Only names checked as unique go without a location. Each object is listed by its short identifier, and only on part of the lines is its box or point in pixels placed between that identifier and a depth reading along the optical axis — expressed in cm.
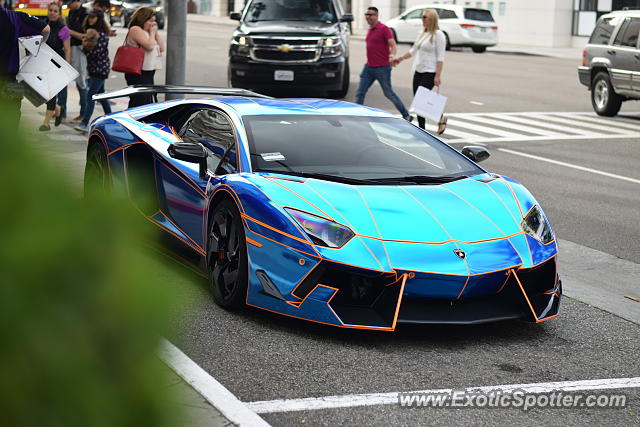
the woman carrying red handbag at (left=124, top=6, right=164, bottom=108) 1320
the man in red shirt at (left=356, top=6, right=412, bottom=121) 1611
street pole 1398
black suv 1845
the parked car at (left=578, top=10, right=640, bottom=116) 1869
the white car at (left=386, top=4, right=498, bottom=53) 3788
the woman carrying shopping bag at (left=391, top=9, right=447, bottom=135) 1497
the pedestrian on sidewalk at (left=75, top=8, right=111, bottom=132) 1392
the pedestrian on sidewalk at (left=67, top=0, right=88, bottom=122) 1457
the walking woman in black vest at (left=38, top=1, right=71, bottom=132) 1370
